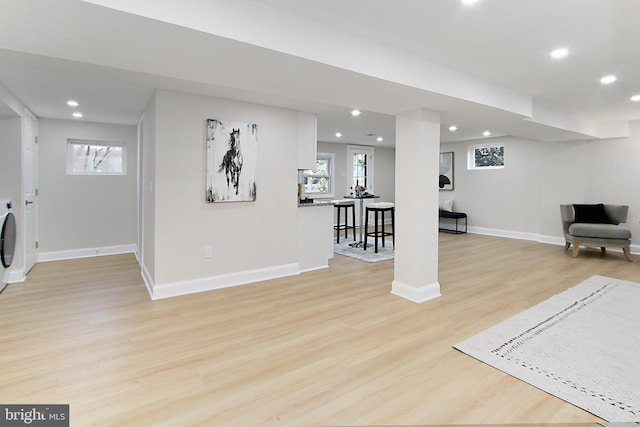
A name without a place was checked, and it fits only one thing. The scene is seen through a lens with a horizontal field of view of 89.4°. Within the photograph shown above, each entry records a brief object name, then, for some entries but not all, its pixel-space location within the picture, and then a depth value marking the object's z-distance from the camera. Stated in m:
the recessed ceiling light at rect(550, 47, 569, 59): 2.52
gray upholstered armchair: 5.04
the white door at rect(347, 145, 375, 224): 8.48
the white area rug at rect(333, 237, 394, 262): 5.19
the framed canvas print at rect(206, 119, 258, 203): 3.59
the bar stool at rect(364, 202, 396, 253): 5.56
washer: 3.42
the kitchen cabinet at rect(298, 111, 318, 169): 4.31
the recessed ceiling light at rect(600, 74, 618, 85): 3.18
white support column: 3.33
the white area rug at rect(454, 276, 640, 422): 1.85
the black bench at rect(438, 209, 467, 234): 7.73
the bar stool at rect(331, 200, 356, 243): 6.03
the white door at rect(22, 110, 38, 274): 4.02
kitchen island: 4.45
